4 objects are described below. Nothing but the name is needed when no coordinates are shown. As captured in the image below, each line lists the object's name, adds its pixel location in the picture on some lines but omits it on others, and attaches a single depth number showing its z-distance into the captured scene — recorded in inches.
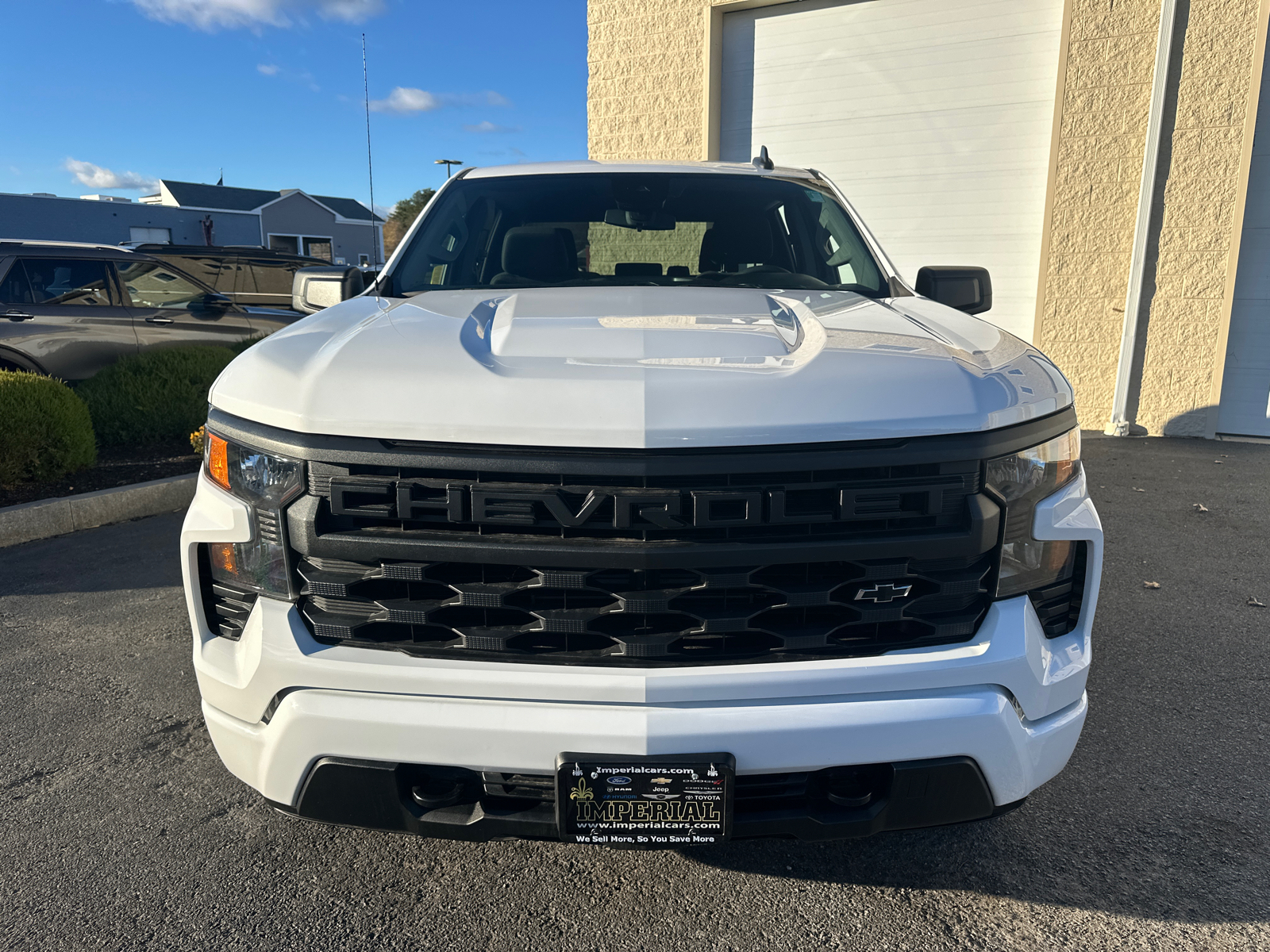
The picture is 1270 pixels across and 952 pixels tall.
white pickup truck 63.8
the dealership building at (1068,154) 298.5
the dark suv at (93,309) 275.1
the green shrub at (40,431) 217.8
